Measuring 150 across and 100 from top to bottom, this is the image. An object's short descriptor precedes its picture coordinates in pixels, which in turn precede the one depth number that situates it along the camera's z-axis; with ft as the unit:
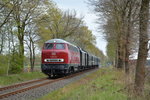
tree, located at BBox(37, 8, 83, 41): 107.55
